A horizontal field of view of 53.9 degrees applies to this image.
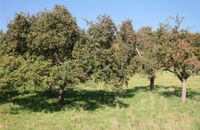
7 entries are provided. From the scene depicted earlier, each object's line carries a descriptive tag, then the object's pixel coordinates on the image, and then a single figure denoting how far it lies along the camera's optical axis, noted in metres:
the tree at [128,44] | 32.20
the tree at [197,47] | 24.35
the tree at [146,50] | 30.21
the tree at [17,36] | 22.62
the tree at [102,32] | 20.86
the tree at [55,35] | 19.73
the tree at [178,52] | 23.19
